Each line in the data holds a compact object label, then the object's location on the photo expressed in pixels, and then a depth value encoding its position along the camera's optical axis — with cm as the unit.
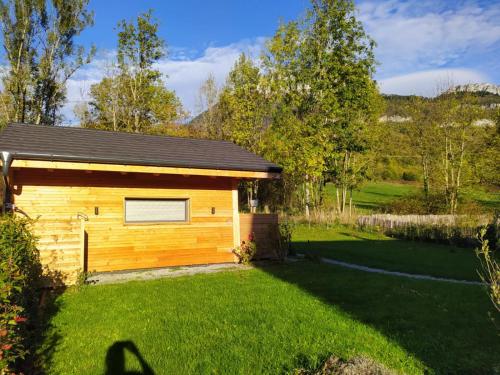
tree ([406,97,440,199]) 2458
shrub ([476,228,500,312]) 334
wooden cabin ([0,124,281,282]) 796
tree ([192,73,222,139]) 2864
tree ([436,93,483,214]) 2328
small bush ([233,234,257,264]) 1042
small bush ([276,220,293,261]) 1085
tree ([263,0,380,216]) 2334
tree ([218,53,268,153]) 2436
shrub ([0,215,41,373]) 319
